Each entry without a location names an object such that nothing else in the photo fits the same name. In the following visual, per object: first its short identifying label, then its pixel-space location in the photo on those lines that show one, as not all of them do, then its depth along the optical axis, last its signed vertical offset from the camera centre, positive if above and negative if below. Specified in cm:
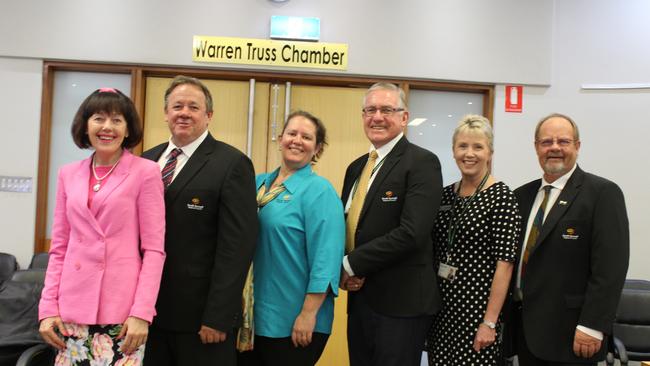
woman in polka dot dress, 197 -30
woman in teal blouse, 182 -31
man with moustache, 192 -27
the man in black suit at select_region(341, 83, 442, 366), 187 -20
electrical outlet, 388 -2
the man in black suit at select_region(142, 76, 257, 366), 165 -26
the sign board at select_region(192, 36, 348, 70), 387 +115
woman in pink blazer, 147 -22
